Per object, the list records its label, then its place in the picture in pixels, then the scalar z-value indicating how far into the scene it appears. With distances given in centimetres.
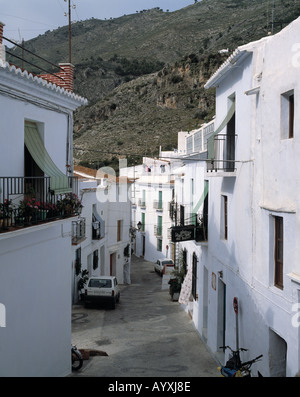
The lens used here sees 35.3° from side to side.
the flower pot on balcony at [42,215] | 897
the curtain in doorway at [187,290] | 1831
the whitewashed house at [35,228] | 844
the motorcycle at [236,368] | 941
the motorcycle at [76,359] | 1173
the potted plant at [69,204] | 986
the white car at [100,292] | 1995
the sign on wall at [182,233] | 1479
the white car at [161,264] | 3416
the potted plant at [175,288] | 2236
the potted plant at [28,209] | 839
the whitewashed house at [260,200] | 827
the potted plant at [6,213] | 768
